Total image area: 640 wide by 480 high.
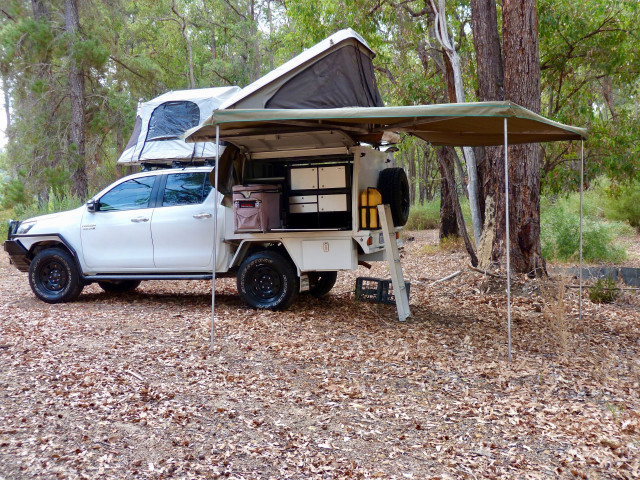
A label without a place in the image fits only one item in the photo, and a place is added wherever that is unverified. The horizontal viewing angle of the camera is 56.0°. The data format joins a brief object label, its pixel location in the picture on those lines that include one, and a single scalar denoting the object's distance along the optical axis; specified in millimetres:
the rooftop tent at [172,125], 8875
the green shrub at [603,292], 8141
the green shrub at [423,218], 20625
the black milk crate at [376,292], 8102
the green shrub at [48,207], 14359
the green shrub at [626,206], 16719
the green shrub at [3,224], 16263
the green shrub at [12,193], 15805
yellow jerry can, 7023
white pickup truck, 7191
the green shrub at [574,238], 11680
